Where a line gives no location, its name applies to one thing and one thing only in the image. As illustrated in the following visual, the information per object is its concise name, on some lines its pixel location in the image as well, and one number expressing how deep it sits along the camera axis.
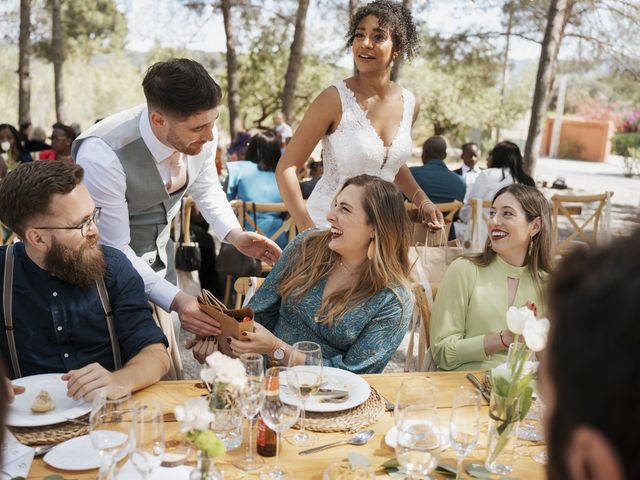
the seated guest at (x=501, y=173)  5.65
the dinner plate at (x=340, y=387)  1.78
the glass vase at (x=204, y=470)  1.22
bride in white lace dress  3.03
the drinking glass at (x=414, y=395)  1.52
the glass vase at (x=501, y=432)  1.57
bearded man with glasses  2.05
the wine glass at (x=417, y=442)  1.41
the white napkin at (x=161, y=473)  1.44
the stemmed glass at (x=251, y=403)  1.56
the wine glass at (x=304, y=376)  1.65
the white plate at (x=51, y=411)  1.64
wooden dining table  1.53
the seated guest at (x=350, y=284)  2.42
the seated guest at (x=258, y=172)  5.18
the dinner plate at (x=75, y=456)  1.48
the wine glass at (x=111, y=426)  1.32
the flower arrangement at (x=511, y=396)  1.56
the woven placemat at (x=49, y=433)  1.59
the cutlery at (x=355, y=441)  1.65
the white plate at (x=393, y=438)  1.68
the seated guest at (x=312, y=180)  5.41
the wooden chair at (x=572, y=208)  5.26
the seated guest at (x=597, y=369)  0.61
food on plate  1.70
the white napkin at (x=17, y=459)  1.45
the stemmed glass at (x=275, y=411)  1.51
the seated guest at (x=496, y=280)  2.59
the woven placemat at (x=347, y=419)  1.75
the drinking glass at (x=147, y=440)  1.32
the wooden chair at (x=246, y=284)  2.72
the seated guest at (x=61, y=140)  7.53
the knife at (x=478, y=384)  2.02
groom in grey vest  2.38
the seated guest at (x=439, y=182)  5.64
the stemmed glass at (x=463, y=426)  1.48
